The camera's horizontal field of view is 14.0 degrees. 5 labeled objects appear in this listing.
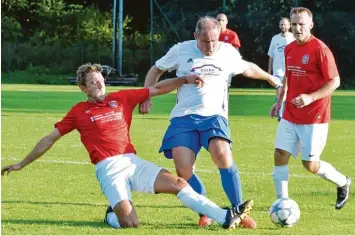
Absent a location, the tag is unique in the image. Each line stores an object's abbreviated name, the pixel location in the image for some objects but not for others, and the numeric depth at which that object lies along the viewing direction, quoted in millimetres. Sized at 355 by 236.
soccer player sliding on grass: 12164
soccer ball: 12053
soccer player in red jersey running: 13404
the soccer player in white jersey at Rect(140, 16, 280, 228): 12540
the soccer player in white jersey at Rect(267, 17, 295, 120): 31035
